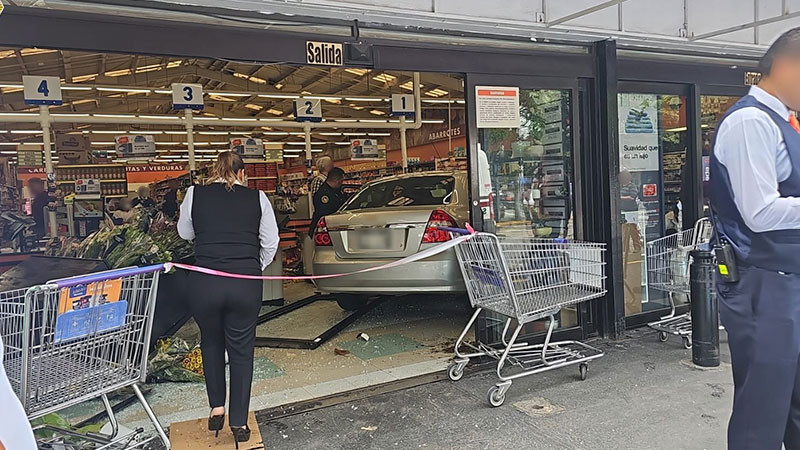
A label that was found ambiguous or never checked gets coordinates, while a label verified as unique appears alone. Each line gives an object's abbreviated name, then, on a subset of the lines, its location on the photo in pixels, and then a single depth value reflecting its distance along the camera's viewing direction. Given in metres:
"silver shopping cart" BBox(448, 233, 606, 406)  4.03
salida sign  4.00
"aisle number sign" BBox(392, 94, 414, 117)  10.56
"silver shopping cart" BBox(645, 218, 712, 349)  5.14
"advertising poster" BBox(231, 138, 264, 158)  12.25
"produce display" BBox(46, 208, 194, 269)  4.20
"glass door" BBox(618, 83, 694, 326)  5.55
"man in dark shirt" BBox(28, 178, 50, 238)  8.18
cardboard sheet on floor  3.25
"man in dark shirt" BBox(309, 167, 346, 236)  7.88
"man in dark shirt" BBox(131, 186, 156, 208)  8.74
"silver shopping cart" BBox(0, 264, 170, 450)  2.56
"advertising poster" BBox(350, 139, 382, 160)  13.78
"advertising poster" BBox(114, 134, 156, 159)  10.52
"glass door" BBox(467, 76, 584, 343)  4.89
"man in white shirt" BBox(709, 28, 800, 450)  2.12
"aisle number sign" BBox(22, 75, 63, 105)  7.95
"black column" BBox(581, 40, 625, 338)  5.12
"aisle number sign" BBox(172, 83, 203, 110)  9.33
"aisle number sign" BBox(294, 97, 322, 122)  11.00
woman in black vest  3.19
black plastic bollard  4.43
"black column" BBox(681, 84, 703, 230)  5.74
